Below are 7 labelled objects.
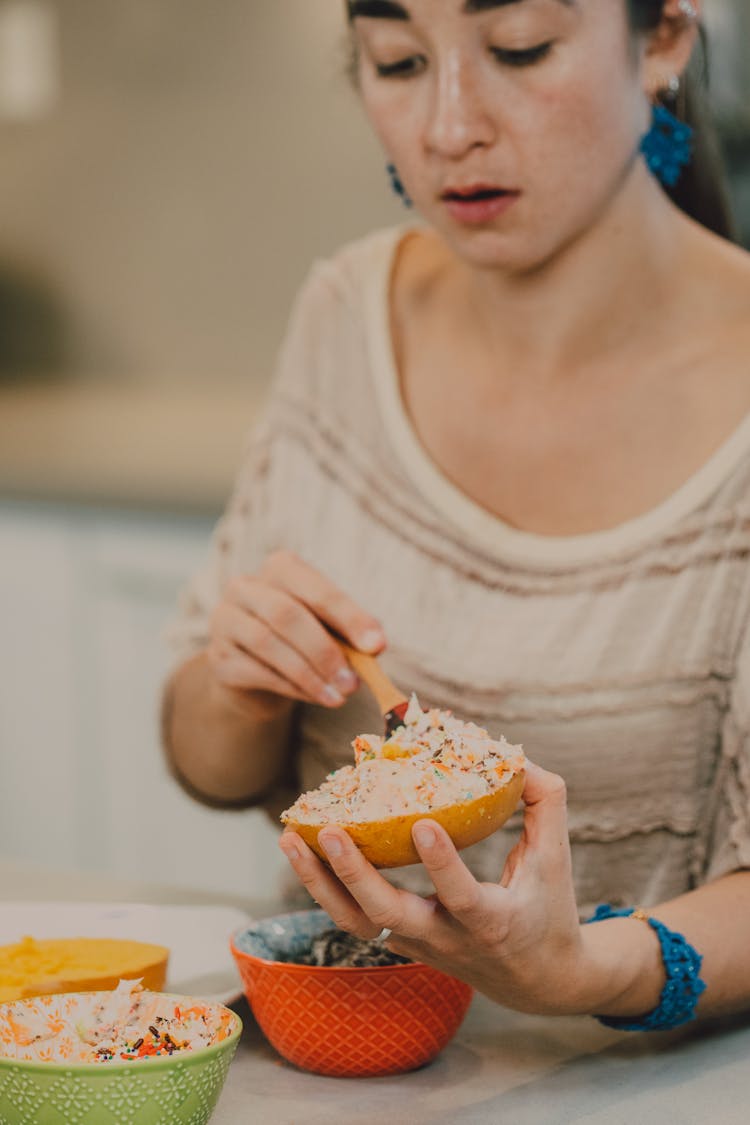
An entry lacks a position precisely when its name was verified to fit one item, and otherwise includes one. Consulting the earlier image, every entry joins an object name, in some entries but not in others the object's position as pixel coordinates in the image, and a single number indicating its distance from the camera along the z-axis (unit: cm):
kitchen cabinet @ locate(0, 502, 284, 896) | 262
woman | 162
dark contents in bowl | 147
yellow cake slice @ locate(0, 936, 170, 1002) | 144
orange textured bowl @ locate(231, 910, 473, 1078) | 144
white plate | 156
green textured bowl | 130
